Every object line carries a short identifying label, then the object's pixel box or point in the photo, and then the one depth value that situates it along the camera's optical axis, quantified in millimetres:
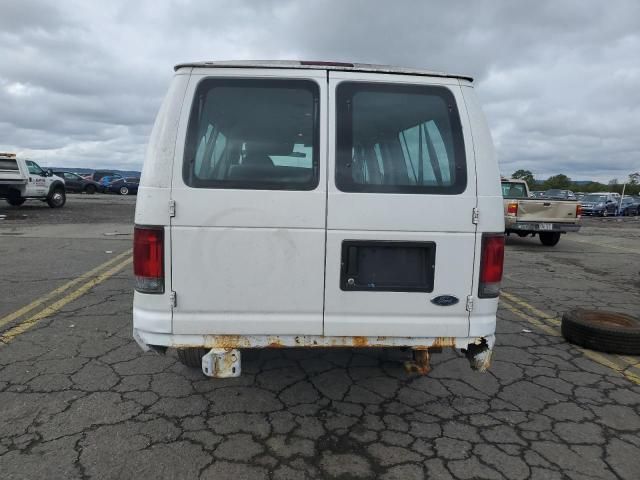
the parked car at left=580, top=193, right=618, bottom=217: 31812
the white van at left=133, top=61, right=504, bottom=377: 2723
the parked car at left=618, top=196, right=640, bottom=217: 33969
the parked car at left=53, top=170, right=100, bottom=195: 37188
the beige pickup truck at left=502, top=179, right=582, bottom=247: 12117
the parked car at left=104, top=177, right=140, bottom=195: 38531
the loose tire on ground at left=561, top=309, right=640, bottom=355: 4449
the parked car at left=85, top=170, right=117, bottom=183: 40219
